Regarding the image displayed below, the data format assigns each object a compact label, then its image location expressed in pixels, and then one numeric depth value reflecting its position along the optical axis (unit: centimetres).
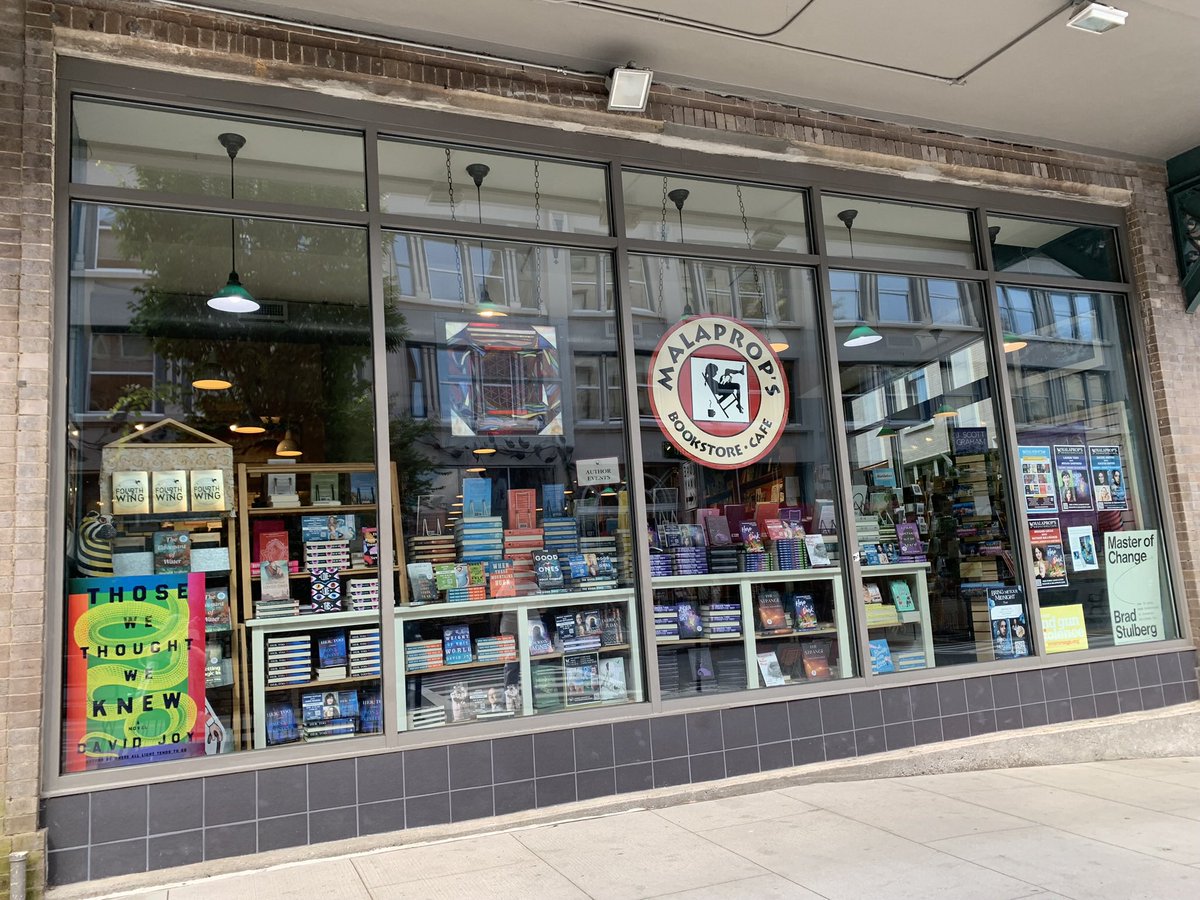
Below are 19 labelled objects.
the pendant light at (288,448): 574
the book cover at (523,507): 505
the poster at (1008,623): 568
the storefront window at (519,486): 474
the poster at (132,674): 384
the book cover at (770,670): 510
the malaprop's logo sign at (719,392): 525
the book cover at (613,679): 477
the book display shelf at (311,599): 448
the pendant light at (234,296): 534
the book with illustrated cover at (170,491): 489
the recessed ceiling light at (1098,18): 440
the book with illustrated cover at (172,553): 448
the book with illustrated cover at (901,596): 557
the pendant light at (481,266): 491
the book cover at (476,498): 501
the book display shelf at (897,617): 538
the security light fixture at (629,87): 474
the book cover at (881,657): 530
